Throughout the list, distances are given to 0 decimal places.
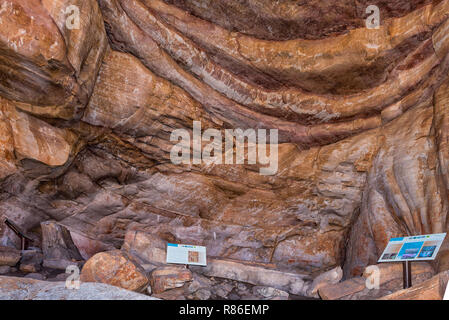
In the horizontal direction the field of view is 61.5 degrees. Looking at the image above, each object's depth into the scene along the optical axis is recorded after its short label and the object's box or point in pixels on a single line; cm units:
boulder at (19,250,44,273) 685
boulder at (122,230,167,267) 738
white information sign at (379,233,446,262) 477
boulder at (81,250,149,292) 590
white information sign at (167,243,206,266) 652
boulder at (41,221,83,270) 728
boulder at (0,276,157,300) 486
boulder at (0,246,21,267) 676
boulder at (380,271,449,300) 442
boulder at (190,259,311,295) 762
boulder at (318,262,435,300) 604
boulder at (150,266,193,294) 642
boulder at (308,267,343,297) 705
